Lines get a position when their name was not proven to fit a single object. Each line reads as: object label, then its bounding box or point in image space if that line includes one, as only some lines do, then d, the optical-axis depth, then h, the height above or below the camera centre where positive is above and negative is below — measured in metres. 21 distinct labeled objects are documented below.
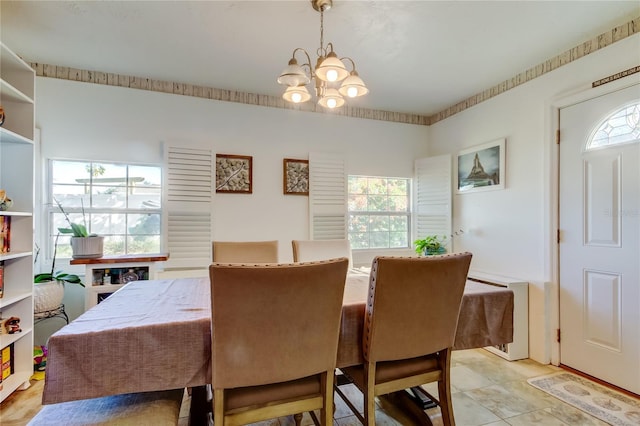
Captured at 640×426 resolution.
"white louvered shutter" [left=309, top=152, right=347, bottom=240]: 3.53 +0.22
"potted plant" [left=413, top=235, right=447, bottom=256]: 3.54 -0.37
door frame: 2.58 -0.15
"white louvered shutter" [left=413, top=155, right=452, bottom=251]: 3.73 +0.23
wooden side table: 2.43 -0.47
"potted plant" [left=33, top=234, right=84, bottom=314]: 2.39 -0.60
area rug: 1.88 -1.23
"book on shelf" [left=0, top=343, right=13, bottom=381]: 2.07 -1.01
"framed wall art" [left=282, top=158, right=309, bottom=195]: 3.46 +0.43
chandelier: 1.63 +0.76
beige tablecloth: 1.10 -0.51
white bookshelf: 2.20 +0.11
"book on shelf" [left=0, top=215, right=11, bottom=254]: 2.11 -0.14
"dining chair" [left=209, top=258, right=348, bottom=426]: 1.11 -0.48
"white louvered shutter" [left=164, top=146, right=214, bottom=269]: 3.03 +0.08
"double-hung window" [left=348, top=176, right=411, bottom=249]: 3.84 +0.03
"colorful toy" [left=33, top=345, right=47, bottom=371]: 2.38 -1.12
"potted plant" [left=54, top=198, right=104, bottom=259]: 2.41 -0.23
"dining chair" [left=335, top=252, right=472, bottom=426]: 1.36 -0.50
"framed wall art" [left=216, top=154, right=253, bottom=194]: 3.23 +0.43
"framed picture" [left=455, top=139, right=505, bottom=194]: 3.10 +0.51
